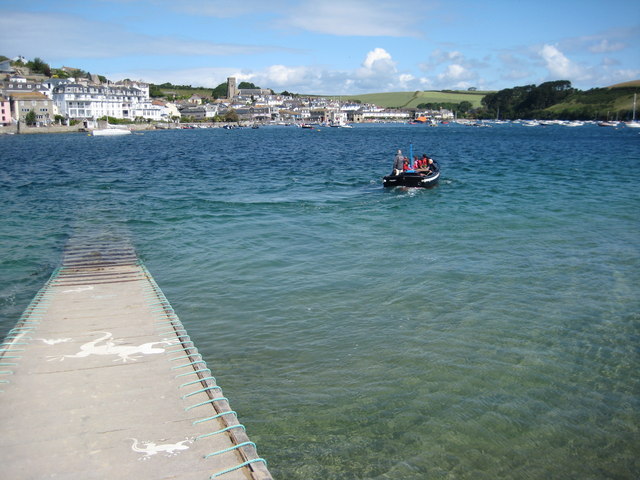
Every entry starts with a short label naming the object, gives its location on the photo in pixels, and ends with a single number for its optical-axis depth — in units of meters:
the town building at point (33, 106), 142.38
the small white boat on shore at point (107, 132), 129.62
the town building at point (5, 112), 135.00
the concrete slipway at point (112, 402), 5.29
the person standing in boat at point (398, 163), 33.09
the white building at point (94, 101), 164.00
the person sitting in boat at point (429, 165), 34.89
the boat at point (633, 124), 175.90
